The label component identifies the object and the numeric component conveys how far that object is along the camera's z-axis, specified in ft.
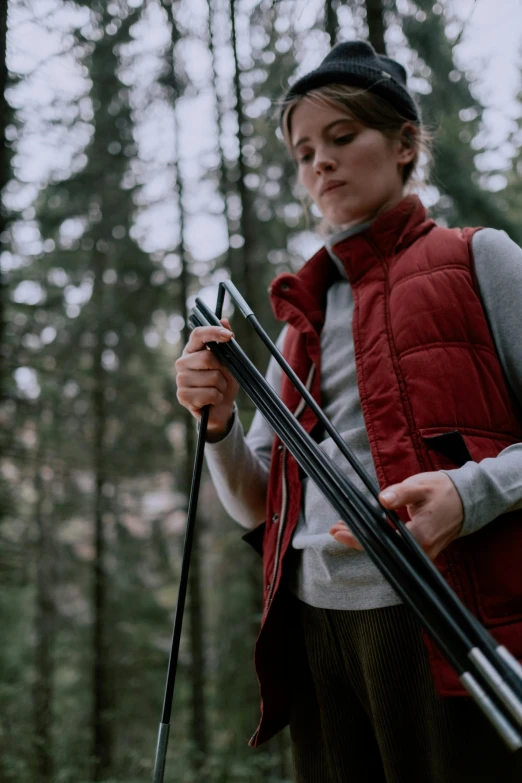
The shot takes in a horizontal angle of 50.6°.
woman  3.58
